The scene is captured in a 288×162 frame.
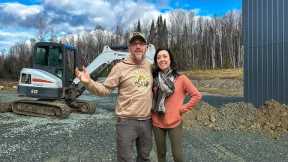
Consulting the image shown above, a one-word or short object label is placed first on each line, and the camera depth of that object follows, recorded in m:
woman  2.49
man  2.41
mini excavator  8.02
